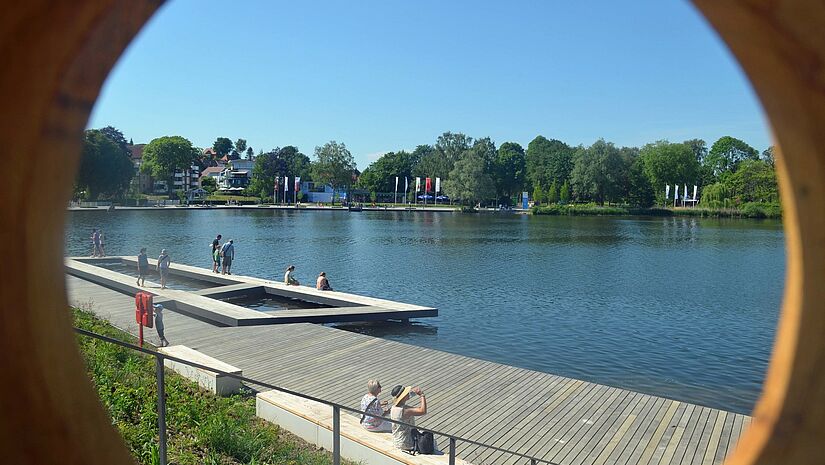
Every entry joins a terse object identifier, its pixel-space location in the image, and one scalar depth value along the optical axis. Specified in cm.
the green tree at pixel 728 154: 10094
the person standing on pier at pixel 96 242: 2808
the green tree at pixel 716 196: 7925
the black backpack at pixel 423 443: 668
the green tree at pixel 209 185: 12500
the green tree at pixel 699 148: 10500
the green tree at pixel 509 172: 11122
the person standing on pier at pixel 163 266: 2006
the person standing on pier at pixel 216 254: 2498
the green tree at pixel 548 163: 10794
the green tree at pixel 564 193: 9938
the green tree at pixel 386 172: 12419
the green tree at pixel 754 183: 7650
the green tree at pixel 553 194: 10056
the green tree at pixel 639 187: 9238
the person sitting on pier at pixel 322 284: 2080
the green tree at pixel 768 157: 8371
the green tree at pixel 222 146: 16850
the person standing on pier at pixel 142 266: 2008
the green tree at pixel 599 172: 9062
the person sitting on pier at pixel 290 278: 2159
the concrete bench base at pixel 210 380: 840
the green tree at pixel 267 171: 11788
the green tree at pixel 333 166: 11350
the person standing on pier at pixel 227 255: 2398
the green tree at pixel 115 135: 10095
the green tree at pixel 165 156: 11044
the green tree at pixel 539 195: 10500
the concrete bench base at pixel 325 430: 676
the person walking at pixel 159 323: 1248
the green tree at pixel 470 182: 9750
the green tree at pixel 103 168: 7619
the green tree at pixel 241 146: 17112
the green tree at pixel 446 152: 11006
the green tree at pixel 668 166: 9338
